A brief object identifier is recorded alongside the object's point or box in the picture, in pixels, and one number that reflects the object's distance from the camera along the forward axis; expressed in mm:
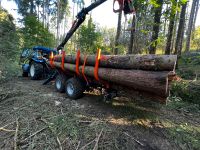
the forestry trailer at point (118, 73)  2135
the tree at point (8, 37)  11450
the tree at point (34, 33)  11159
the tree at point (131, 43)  7550
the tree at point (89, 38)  11310
